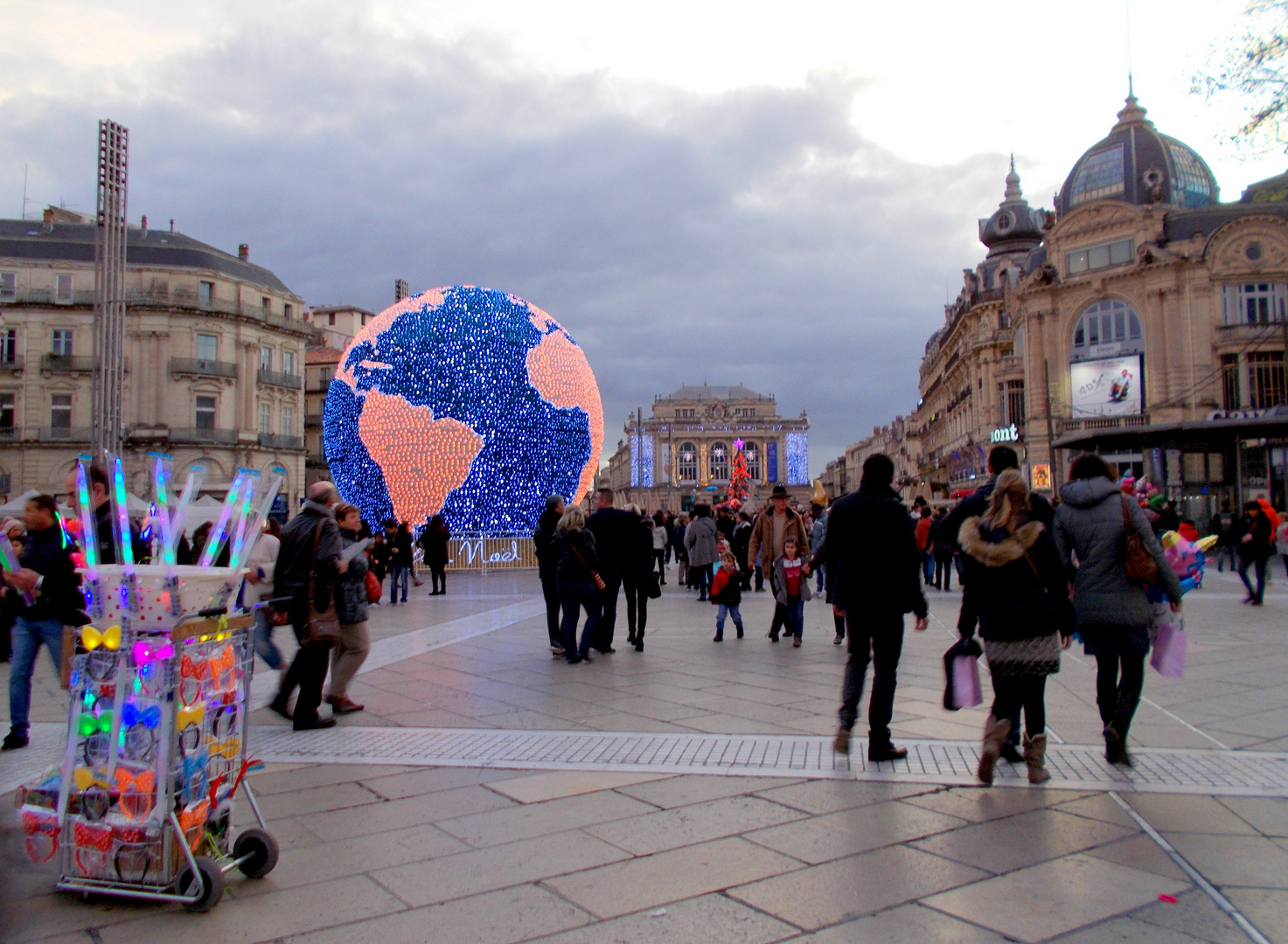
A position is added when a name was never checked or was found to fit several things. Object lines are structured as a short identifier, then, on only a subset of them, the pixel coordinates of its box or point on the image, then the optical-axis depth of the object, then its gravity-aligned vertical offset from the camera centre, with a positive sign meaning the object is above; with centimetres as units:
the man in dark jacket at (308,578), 599 -29
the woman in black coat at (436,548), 1725 -34
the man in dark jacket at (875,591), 499 -36
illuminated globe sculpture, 1992 +249
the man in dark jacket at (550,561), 902 -32
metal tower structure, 2570 +730
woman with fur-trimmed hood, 451 -43
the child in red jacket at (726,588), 990 -66
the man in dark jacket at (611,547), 933 -20
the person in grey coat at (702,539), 1345 -20
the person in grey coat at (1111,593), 474 -37
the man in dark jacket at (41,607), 560 -42
